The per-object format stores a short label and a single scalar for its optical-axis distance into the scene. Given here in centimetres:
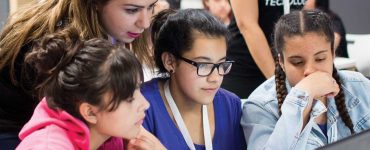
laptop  114
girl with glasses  185
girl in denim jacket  184
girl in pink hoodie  162
